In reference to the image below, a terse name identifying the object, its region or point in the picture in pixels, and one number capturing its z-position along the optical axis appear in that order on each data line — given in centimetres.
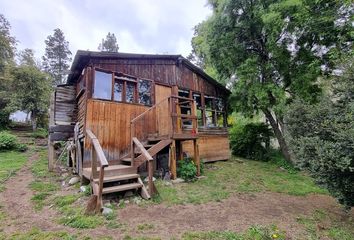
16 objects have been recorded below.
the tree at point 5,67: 2036
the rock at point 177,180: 768
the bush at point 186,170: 809
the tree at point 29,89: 2044
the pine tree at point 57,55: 3597
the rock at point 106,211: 485
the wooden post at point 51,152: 928
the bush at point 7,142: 1405
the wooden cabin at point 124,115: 685
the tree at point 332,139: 438
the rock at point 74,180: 730
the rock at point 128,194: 602
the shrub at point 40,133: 1948
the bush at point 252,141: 1391
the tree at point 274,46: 1023
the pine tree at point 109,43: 3959
